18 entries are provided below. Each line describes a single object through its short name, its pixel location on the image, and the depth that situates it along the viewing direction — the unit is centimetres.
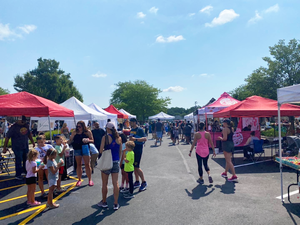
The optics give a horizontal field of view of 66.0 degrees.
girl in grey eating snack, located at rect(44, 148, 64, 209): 465
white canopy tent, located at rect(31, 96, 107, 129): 1092
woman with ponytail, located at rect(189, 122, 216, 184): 634
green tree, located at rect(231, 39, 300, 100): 2245
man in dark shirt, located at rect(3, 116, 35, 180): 695
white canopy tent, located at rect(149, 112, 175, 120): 3086
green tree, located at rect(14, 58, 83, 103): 4188
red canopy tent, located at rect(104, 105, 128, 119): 1898
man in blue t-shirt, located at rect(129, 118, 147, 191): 573
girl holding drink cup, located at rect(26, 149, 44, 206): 480
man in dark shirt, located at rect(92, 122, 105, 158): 777
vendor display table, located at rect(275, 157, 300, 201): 471
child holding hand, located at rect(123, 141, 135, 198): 521
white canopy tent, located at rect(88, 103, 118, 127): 1493
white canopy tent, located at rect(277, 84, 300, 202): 453
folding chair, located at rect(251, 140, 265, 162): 914
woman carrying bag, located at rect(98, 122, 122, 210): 457
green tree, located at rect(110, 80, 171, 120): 4825
